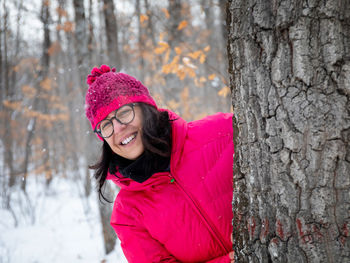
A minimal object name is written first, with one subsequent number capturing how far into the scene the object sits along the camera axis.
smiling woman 1.57
